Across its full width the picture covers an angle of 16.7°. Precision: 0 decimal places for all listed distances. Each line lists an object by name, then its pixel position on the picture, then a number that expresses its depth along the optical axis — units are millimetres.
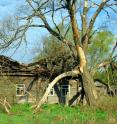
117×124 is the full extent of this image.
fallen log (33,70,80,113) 26388
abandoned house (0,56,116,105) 34406
